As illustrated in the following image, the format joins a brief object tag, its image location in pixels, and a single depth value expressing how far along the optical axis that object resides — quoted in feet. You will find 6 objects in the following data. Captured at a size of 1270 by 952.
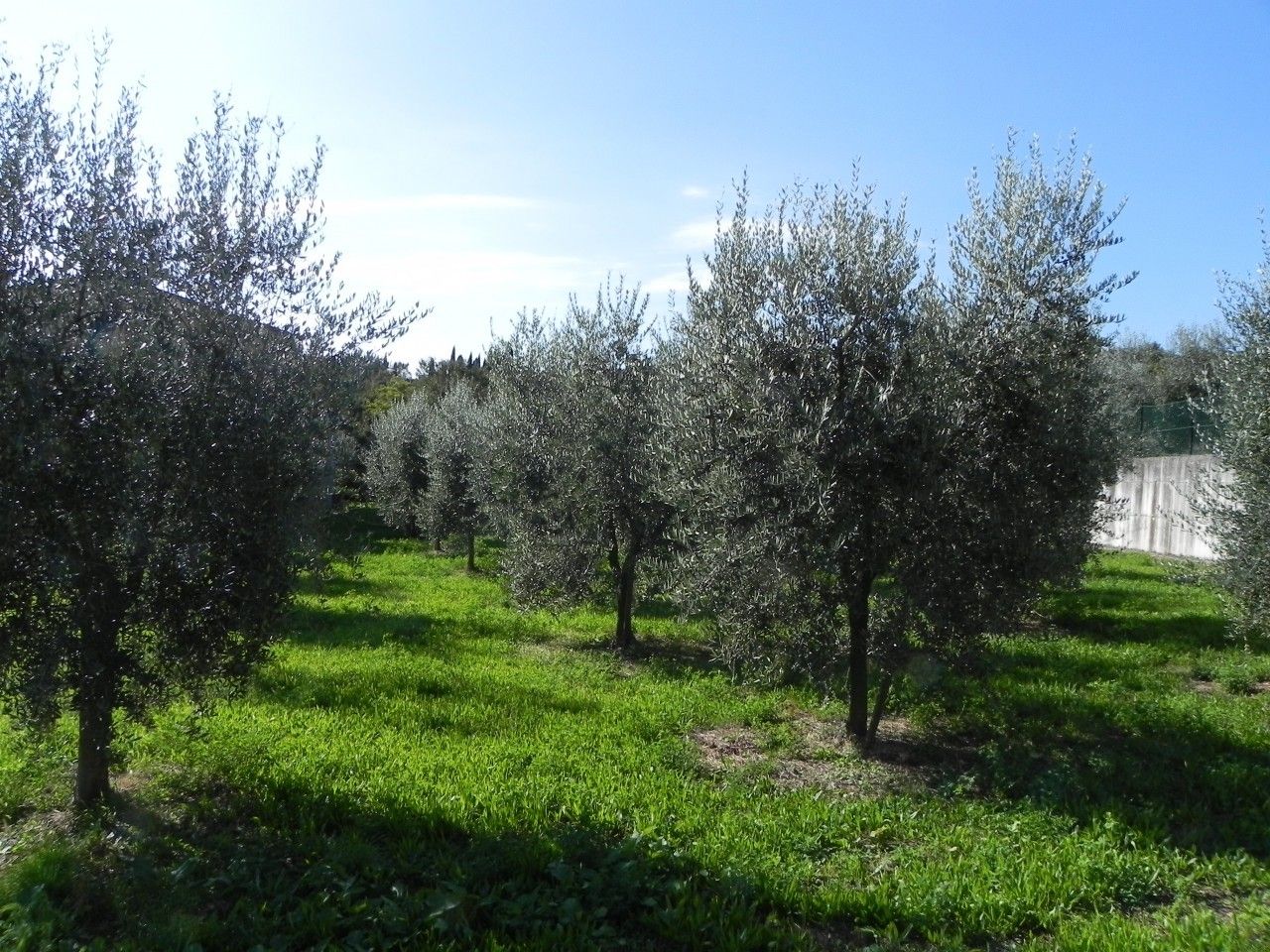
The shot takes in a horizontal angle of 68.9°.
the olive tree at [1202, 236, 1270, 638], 29.45
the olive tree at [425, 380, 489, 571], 73.31
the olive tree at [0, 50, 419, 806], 16.21
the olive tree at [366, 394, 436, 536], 87.86
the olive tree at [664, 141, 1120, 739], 23.52
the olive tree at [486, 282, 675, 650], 41.11
